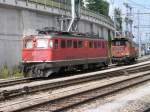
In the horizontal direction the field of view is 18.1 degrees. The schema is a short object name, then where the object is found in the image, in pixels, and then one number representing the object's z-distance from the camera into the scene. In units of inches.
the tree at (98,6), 3509.1
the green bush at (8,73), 1268.6
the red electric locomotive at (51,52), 1130.7
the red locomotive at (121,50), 1884.8
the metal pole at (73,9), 1852.6
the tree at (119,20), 3444.9
